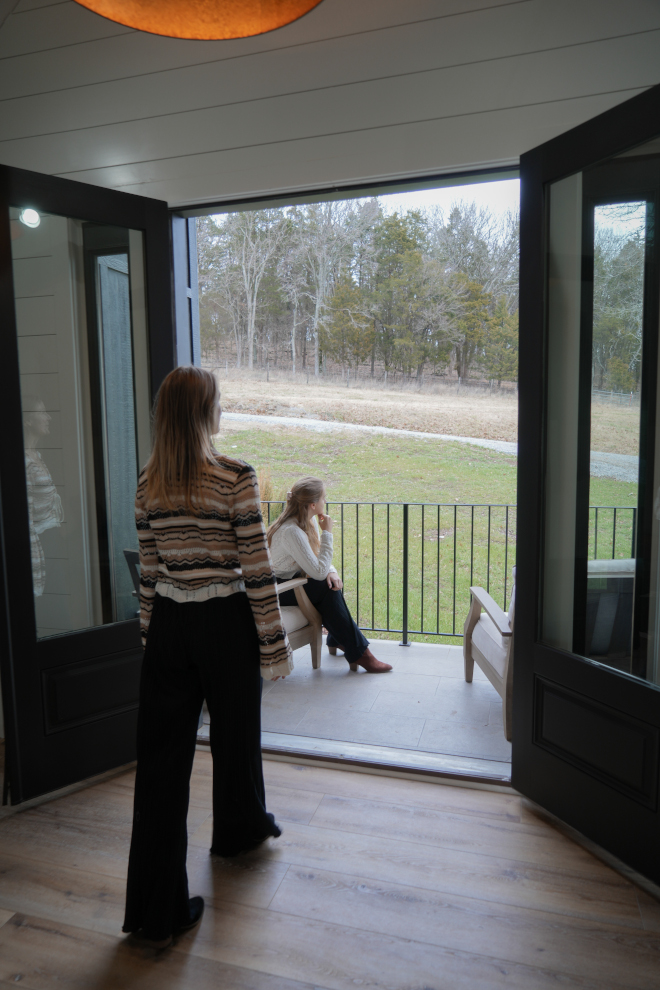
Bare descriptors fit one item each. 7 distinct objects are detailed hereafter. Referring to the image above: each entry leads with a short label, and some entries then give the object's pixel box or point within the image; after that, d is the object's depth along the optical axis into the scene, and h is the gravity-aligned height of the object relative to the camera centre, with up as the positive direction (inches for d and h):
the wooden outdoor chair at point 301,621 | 134.6 -47.3
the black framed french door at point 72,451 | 86.2 -6.8
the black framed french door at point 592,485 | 73.3 -11.0
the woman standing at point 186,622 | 62.0 -22.2
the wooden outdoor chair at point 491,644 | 103.3 -44.9
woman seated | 137.2 -34.9
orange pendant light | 45.9 +28.6
